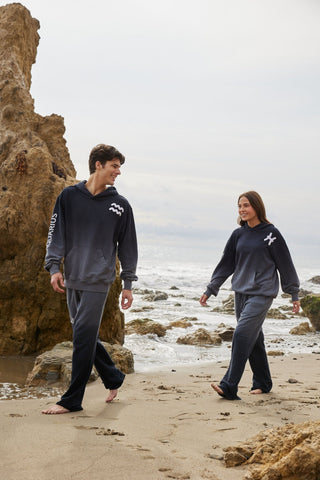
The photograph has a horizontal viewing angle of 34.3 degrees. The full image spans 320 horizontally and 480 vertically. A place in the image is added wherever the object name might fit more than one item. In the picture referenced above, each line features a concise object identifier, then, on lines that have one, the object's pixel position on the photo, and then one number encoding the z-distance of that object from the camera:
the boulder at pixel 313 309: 12.70
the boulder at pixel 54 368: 5.46
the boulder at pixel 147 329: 10.06
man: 4.11
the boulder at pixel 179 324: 11.69
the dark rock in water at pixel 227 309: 16.09
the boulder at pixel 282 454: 2.39
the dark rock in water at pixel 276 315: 15.15
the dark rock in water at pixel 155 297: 18.59
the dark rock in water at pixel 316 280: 41.43
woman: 5.04
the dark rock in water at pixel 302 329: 12.00
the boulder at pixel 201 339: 9.49
